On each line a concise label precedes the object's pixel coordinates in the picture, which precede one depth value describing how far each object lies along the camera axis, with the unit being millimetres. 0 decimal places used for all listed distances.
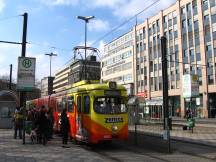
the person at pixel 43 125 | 11498
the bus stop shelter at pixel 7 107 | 19542
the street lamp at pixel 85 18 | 25521
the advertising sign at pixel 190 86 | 22526
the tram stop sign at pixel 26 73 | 11679
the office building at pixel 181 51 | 39640
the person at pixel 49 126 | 12090
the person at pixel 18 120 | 13087
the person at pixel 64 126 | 11410
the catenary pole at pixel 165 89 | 9947
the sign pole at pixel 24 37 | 12957
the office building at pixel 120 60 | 59496
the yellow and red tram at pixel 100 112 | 10530
